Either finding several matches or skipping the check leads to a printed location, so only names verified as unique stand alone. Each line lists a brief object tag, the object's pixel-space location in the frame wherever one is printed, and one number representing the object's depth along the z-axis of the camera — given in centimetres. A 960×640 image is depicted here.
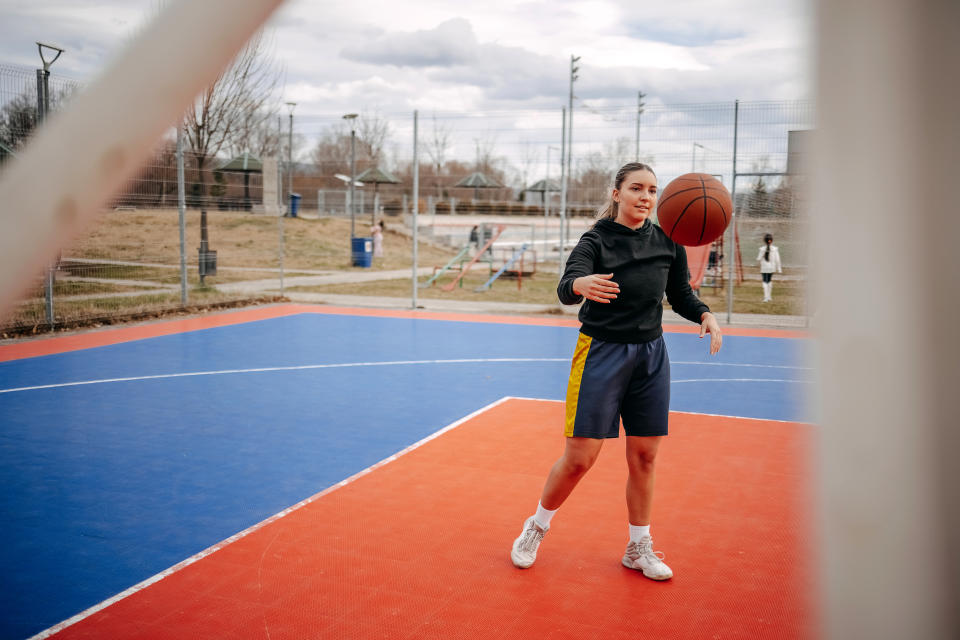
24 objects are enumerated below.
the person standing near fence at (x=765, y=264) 1212
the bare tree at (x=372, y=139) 3166
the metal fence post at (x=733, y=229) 1285
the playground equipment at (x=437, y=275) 2006
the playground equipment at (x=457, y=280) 1980
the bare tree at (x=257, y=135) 1770
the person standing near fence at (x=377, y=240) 2804
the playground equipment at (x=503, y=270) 1984
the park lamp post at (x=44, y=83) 1073
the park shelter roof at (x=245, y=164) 1676
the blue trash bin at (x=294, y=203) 3206
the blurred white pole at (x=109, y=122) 60
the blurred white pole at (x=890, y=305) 45
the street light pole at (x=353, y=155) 2495
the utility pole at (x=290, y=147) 1649
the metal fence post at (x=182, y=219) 1429
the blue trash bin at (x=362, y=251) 2614
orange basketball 373
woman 373
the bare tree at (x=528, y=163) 1706
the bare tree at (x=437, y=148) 1845
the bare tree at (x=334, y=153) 3155
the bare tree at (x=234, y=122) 1523
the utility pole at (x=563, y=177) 1391
